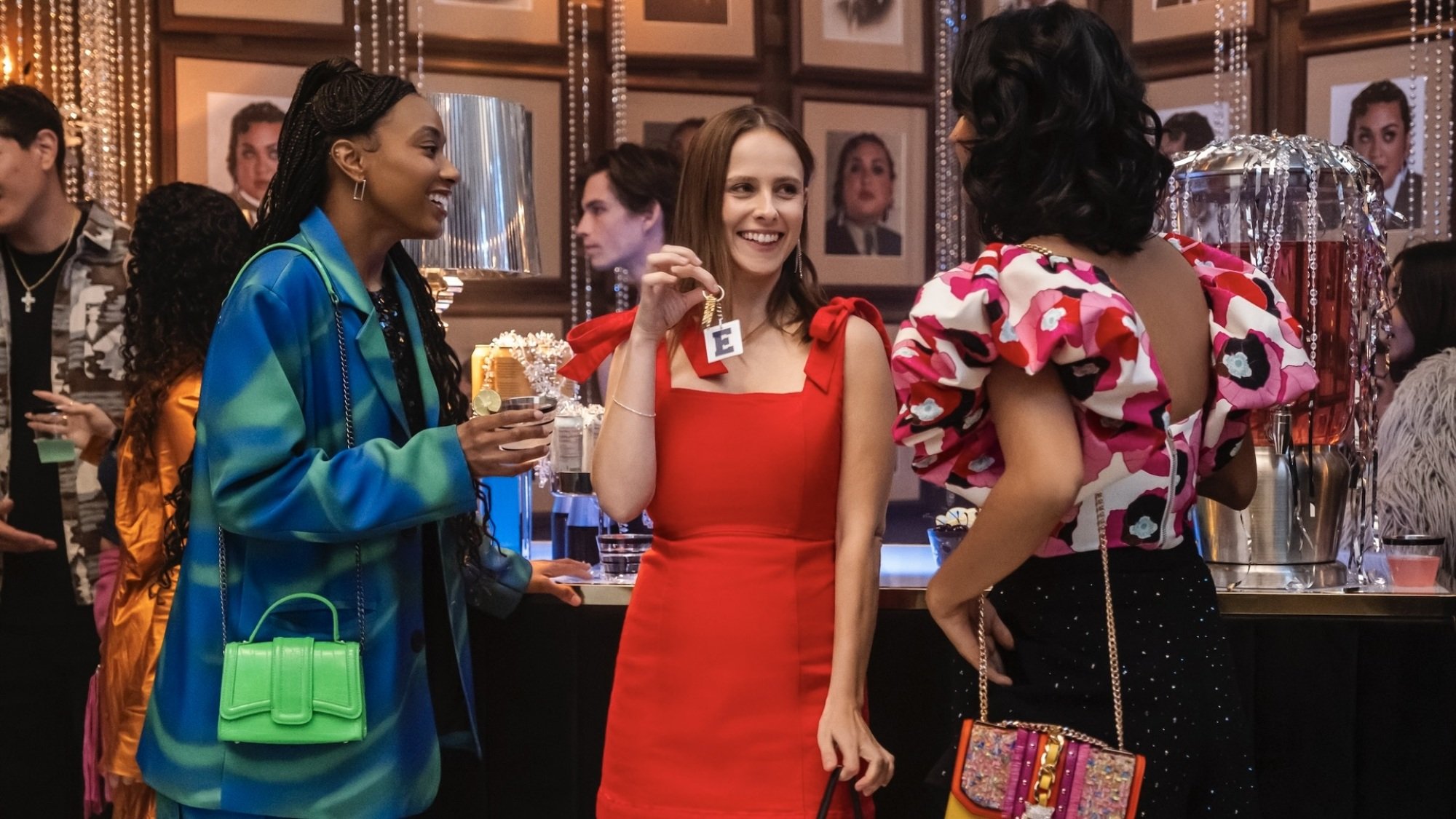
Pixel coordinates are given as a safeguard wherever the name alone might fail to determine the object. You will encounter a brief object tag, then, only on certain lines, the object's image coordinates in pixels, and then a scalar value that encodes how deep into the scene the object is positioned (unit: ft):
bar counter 7.73
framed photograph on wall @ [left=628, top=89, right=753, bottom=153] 17.13
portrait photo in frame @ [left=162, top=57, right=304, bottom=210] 15.96
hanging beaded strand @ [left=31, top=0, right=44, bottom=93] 15.58
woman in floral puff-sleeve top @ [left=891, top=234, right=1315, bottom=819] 4.88
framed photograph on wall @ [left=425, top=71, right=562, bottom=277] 16.85
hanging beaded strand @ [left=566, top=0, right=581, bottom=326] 16.98
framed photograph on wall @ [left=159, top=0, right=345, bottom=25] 15.92
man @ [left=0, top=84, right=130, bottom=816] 11.33
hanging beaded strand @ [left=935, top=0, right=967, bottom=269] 17.58
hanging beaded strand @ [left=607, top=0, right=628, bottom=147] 17.03
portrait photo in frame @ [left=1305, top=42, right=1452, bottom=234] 14.73
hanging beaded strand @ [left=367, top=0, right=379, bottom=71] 16.43
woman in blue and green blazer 6.04
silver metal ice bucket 8.13
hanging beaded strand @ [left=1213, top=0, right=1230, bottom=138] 15.71
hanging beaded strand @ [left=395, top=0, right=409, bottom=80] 16.44
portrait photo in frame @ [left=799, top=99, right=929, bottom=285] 17.58
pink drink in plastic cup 7.97
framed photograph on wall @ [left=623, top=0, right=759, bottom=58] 17.15
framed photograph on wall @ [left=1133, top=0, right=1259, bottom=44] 15.70
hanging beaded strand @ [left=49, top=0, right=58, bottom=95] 15.70
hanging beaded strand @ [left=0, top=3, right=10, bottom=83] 15.49
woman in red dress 6.39
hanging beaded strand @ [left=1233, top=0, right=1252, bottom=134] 15.64
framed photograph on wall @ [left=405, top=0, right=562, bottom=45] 16.53
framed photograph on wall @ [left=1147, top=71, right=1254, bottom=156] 15.76
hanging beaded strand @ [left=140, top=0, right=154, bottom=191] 15.88
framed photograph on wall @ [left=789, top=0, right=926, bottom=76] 17.37
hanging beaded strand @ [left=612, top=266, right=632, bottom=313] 16.70
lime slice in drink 6.76
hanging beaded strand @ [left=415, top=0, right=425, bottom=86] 16.46
